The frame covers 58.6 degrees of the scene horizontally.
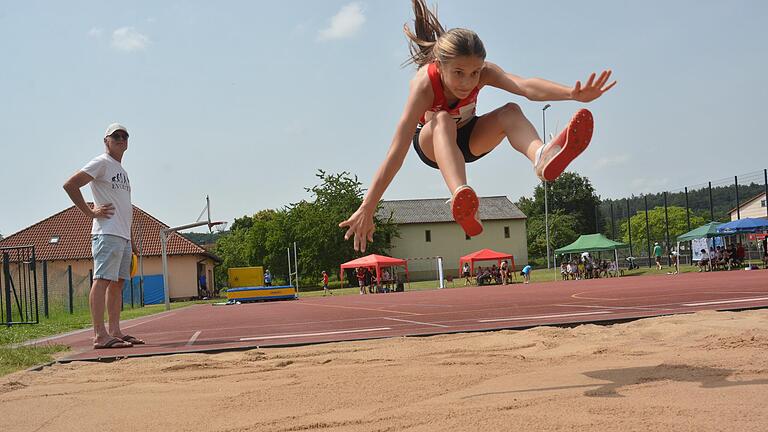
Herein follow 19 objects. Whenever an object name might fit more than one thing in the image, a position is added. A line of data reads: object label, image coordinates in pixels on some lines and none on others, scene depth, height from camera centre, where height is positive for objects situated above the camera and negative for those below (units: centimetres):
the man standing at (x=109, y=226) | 659 +44
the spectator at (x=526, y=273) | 3400 -150
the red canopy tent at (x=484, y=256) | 3406 -52
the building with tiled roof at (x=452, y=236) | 6531 +108
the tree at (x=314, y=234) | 5275 +191
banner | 3164 -69
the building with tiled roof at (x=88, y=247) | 4544 +161
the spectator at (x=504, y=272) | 3322 -132
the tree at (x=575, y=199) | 9300 +555
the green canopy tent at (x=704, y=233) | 2947 -6
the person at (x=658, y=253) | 3641 -102
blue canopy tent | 2806 +9
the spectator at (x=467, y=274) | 3713 -146
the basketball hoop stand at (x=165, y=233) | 2459 +140
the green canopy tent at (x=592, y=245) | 3331 -33
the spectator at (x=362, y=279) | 3266 -117
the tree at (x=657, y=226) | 9519 +119
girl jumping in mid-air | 405 +84
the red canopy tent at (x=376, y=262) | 3303 -44
